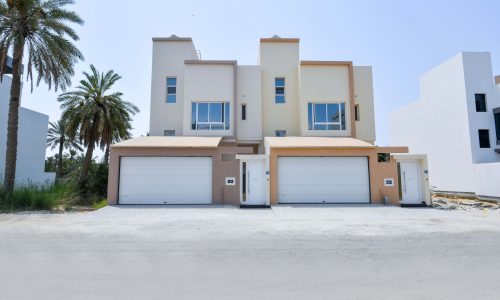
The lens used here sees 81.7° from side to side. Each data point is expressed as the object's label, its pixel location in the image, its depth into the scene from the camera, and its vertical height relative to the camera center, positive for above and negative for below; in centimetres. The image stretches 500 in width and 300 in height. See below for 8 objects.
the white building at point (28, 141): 2511 +367
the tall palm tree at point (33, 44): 1602 +784
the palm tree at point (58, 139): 3881 +531
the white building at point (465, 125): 2388 +453
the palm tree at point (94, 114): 2244 +505
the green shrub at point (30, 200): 1447 -109
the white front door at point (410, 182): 1603 -31
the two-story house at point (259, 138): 1633 +265
